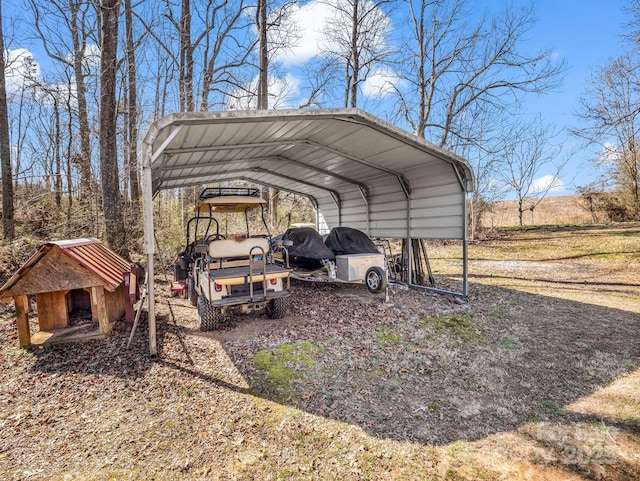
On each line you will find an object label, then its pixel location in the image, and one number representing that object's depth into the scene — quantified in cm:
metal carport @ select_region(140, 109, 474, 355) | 445
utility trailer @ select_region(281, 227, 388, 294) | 673
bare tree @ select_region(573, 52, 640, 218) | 1444
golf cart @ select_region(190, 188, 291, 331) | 471
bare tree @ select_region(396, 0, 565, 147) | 1321
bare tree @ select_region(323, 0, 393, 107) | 1405
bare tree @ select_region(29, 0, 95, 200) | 964
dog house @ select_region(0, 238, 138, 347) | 382
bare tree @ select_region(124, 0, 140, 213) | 1005
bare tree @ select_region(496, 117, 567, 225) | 1864
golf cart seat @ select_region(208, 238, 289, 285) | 475
